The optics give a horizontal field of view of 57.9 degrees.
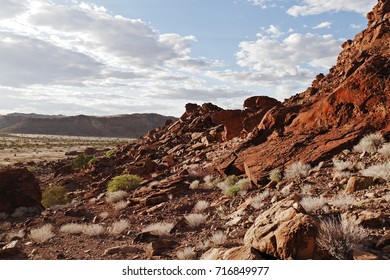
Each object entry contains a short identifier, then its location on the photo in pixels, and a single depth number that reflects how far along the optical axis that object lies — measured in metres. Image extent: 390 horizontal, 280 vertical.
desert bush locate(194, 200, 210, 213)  11.96
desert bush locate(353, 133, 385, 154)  11.64
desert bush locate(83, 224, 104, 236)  10.88
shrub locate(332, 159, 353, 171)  10.92
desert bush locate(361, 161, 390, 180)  9.29
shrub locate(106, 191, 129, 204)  15.66
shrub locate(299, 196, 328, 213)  8.17
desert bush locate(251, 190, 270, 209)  10.18
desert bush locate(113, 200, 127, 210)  14.25
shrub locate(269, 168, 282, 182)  12.02
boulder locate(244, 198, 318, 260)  5.83
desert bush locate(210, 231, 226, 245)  8.04
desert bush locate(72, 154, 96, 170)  30.98
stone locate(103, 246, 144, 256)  8.70
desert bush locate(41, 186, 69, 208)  18.59
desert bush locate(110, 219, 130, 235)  10.91
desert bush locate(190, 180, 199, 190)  14.93
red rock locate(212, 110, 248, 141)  21.55
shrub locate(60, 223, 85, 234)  11.32
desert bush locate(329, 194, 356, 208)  7.95
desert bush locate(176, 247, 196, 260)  7.60
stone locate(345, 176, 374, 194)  8.98
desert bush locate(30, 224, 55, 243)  10.58
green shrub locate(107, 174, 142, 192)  17.38
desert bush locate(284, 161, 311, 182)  11.61
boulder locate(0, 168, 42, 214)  14.89
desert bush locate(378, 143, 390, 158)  10.95
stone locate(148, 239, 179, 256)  8.25
